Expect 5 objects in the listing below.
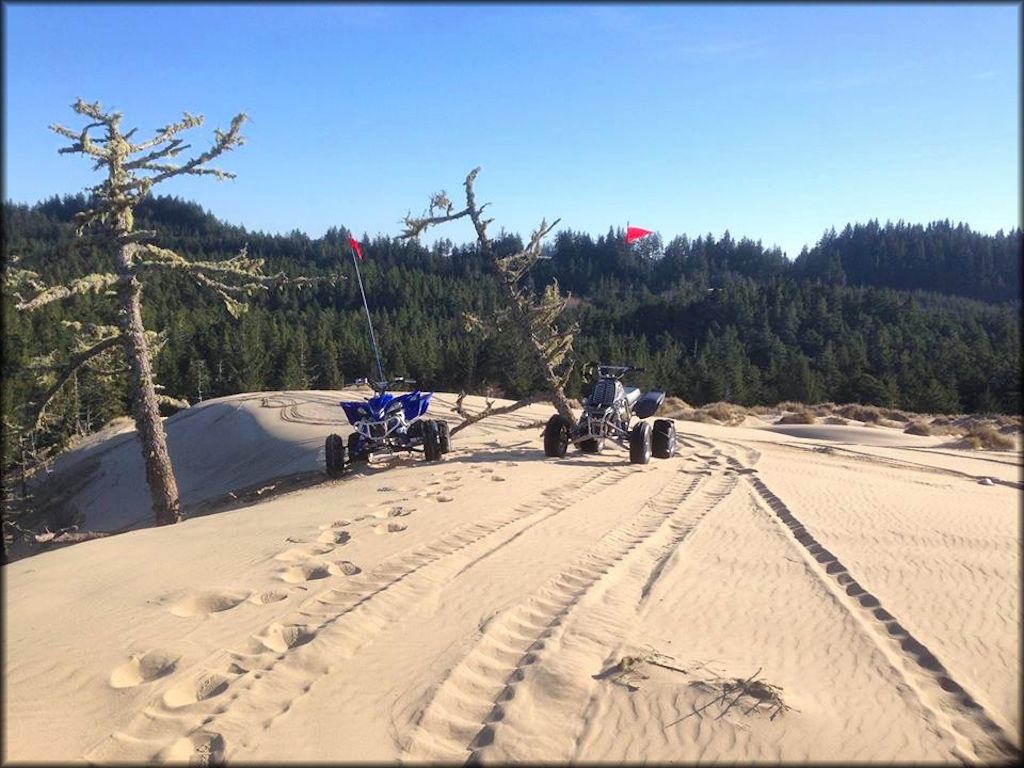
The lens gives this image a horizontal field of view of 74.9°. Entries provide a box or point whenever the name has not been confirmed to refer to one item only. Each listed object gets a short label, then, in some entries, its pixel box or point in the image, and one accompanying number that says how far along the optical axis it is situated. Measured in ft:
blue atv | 42.42
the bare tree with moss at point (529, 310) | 45.55
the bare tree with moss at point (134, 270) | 31.86
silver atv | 41.50
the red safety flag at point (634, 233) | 48.08
